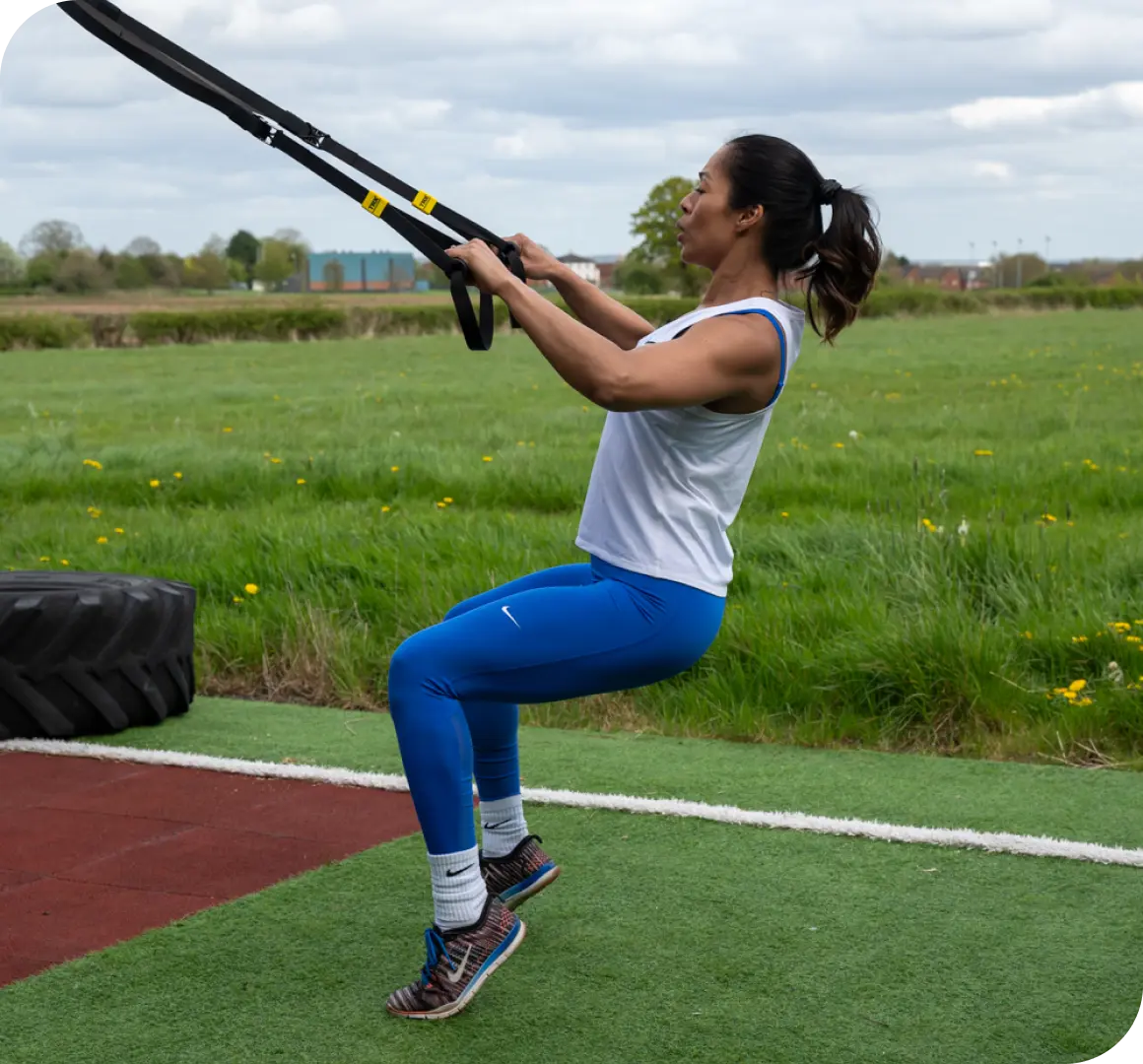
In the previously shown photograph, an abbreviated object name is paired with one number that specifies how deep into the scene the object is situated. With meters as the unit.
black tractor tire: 6.14
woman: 3.54
